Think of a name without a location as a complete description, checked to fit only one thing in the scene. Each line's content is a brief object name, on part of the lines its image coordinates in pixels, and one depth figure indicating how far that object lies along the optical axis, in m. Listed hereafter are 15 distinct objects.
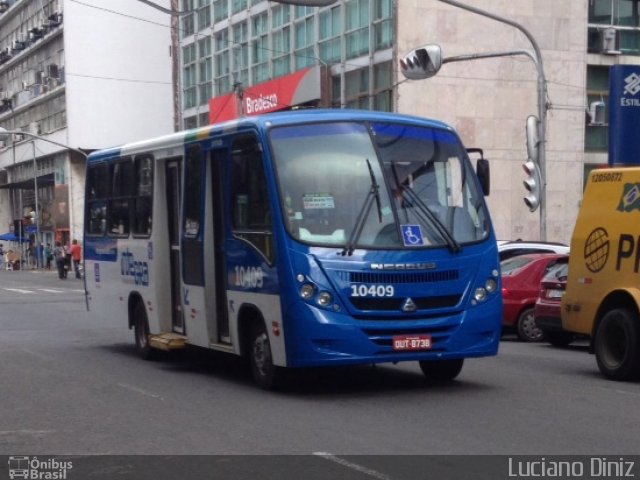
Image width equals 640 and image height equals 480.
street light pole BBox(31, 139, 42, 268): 71.06
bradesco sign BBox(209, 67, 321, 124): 42.12
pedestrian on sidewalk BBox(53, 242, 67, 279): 51.84
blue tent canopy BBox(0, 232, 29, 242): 78.58
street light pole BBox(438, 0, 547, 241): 24.44
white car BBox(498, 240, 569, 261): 22.76
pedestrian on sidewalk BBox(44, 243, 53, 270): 73.06
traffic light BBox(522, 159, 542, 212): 24.61
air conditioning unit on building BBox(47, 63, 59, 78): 71.00
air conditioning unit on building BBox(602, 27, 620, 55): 40.69
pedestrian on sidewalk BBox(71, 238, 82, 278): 50.55
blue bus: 11.39
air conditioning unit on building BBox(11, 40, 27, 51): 78.56
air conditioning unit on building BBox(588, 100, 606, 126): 35.57
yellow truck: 13.00
